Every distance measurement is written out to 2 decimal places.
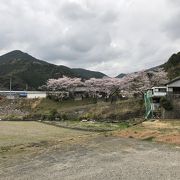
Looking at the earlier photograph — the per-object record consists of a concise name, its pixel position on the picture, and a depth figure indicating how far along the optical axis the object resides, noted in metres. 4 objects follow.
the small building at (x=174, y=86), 24.46
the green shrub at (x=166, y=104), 20.89
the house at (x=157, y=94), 22.95
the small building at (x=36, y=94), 41.77
